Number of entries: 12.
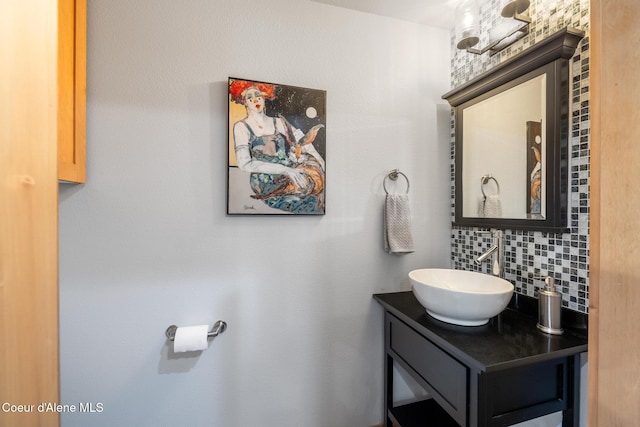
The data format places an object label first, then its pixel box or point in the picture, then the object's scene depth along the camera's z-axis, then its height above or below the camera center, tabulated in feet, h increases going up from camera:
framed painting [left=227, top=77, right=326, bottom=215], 3.98 +0.99
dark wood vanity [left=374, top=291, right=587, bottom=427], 2.71 -1.80
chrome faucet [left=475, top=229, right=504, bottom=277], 3.84 -0.62
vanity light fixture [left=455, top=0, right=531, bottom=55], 3.80 +2.90
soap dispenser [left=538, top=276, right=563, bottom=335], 3.18 -1.22
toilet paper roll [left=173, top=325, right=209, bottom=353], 3.63 -1.82
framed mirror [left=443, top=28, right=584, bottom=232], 3.31 +1.08
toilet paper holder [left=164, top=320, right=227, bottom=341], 3.79 -1.78
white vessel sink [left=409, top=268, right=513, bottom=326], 3.11 -1.12
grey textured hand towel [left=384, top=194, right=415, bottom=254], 4.49 -0.25
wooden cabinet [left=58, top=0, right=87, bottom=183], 2.90 +1.51
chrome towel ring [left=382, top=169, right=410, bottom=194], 4.72 +0.65
